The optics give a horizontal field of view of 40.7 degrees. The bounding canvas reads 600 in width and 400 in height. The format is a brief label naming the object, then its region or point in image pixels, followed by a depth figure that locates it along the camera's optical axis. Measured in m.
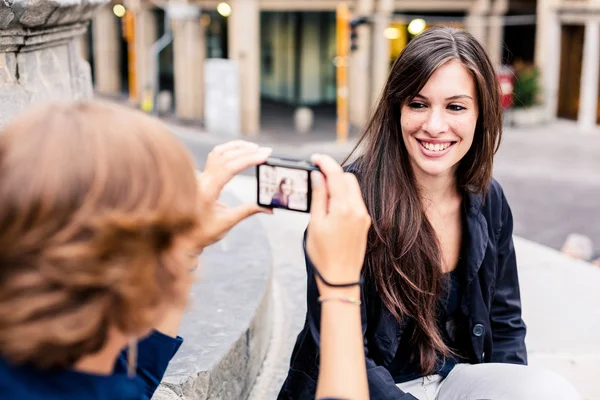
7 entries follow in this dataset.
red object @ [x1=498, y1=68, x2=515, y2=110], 16.98
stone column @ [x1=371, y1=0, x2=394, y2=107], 17.53
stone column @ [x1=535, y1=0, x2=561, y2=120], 18.41
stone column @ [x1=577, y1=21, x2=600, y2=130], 17.36
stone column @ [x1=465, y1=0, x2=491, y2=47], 18.33
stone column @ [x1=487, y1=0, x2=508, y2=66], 18.53
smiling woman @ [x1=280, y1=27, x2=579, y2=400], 2.12
